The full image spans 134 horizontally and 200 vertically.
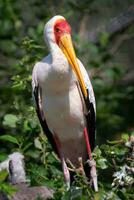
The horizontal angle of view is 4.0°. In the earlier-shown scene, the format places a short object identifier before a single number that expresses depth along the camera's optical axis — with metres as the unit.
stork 14.13
